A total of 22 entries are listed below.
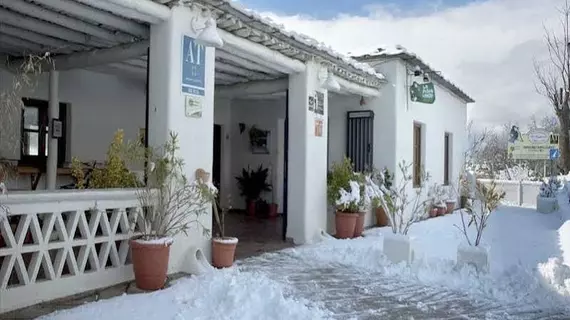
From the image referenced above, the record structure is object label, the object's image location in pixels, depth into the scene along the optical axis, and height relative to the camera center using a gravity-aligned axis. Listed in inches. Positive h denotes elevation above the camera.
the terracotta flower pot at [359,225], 320.5 -37.9
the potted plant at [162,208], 175.0 -16.9
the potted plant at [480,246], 214.7 -34.9
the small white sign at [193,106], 204.8 +25.0
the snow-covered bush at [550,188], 550.2 -22.2
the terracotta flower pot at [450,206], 502.5 -39.1
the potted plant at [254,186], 440.8 -18.0
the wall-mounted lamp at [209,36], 193.8 +51.0
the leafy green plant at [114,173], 190.4 -3.3
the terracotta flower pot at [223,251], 210.7 -36.6
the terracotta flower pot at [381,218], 379.6 -39.2
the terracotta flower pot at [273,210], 433.6 -38.8
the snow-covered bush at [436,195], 474.9 -27.3
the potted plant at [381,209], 378.8 -31.6
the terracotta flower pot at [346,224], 312.3 -36.2
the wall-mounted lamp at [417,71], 400.5 +77.9
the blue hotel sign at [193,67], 203.5 +41.6
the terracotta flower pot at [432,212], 467.5 -42.1
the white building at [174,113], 170.7 +34.7
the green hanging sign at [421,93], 401.1 +61.0
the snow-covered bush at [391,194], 277.1 -17.7
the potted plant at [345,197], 312.2 -19.1
